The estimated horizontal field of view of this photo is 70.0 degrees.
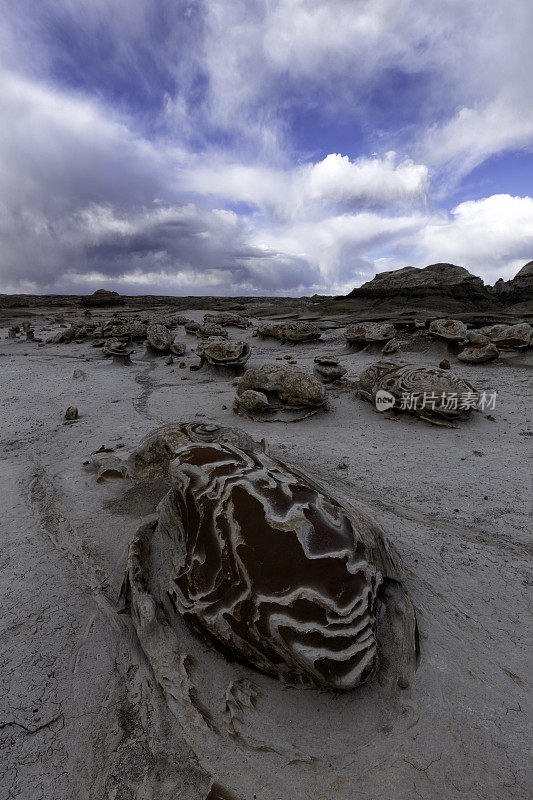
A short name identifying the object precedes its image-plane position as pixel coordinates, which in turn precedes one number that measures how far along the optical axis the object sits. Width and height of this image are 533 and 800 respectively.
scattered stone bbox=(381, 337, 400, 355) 8.92
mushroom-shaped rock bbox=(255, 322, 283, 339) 11.65
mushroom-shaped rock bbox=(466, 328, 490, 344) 7.61
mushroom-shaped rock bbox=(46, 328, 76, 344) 12.47
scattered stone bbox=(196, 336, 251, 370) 7.84
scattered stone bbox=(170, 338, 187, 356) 10.54
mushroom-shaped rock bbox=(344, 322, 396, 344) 9.09
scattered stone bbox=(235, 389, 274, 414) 5.19
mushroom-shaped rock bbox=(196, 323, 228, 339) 11.86
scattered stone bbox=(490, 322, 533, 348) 7.36
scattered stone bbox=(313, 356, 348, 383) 6.66
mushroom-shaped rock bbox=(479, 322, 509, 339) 8.24
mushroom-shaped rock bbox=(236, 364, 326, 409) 5.22
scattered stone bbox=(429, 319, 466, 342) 7.96
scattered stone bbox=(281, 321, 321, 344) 11.17
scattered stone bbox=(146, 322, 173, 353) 10.47
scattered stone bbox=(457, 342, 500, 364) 7.19
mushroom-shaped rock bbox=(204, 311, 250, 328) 14.23
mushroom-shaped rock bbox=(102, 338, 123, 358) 9.73
